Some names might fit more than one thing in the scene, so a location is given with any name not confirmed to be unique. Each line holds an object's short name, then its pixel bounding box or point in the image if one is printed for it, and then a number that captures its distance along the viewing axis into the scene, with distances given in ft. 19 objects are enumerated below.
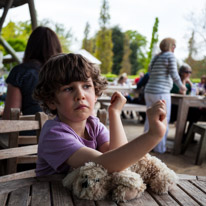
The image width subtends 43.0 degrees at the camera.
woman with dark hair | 7.06
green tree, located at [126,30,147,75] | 114.73
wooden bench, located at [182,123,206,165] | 12.19
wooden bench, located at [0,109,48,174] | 4.32
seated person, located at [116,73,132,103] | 30.27
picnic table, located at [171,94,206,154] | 13.26
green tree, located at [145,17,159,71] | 77.51
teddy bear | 2.49
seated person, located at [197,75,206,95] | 26.05
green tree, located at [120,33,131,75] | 111.24
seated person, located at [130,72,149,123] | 19.60
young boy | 2.54
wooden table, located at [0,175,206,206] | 2.46
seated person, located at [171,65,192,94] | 16.15
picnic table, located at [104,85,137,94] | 20.80
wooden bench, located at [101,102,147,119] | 19.00
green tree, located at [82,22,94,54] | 127.44
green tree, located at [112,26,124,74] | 115.65
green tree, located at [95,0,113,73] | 111.45
